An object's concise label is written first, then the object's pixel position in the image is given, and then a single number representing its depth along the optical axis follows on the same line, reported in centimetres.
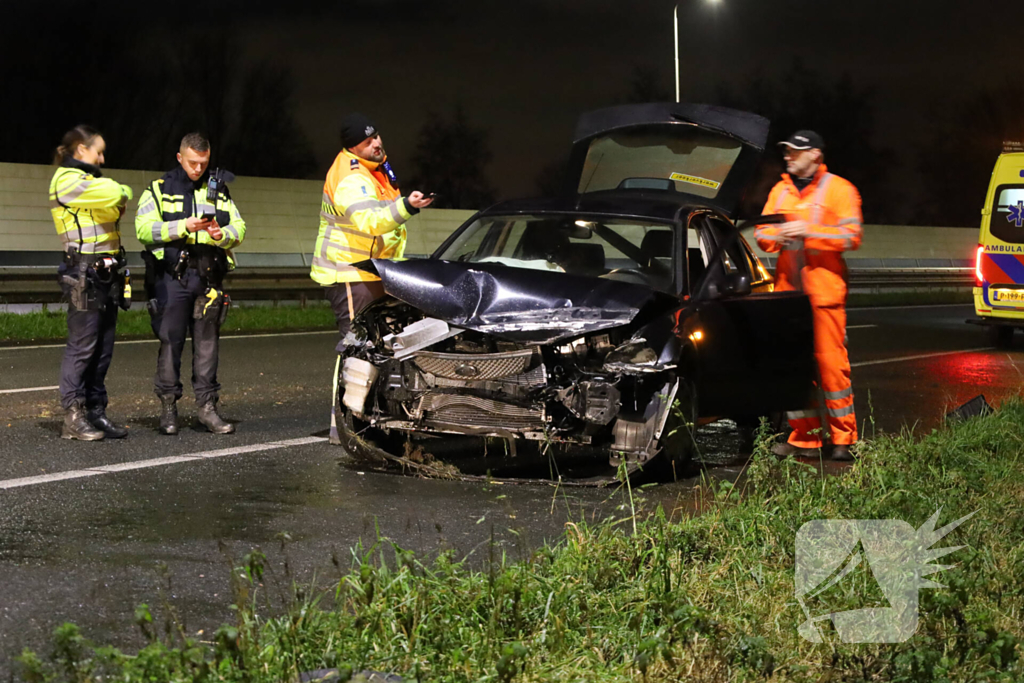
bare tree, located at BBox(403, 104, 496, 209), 7244
